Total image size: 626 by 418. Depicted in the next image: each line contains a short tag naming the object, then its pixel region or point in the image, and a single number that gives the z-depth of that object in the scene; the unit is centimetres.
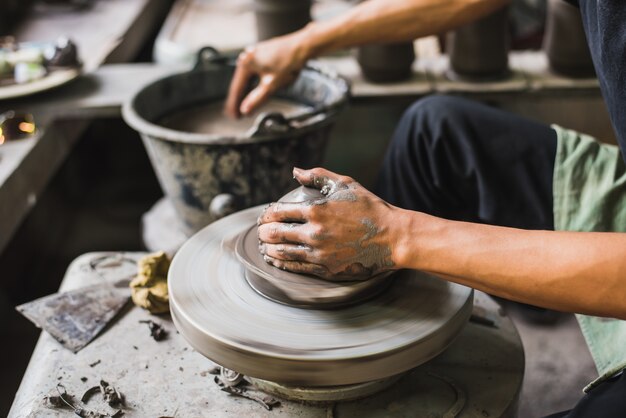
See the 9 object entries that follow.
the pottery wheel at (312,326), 117
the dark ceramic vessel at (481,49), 258
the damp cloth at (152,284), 156
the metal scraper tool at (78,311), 151
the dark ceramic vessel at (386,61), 264
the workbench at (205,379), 130
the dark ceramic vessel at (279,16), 275
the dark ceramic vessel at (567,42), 257
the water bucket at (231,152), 198
